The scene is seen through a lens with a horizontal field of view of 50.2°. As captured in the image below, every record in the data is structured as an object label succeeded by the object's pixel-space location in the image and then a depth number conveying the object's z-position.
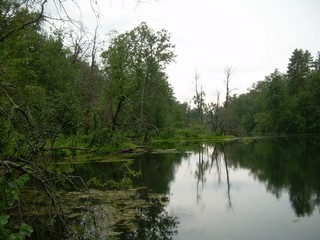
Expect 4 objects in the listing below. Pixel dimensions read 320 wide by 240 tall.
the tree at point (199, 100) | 56.44
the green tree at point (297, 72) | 63.31
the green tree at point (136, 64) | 26.05
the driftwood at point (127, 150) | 24.51
